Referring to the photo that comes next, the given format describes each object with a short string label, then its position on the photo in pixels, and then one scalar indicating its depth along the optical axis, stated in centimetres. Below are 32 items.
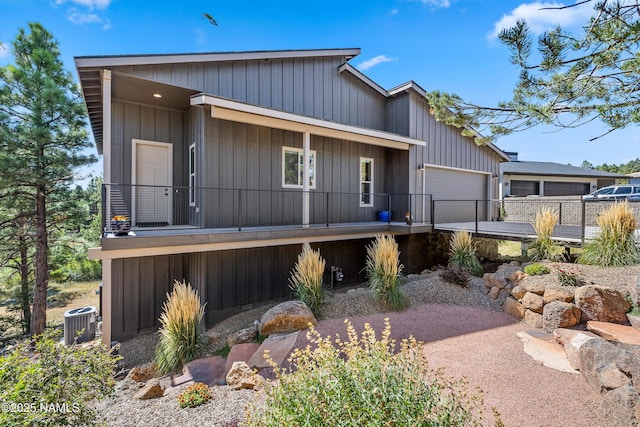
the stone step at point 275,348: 477
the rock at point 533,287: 576
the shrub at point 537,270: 641
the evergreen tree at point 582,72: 292
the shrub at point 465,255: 827
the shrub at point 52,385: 219
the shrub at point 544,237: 729
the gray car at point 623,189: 1456
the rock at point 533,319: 547
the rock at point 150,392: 418
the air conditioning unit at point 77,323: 791
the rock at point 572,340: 402
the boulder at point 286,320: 562
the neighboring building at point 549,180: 1992
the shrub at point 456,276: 746
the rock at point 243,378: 408
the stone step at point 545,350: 410
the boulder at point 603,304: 497
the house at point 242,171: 704
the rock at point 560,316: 507
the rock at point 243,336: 562
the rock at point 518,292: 599
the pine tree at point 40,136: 921
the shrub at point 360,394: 185
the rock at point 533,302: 554
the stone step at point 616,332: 427
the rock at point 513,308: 590
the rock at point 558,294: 532
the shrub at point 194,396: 374
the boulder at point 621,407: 279
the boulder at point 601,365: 325
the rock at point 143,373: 514
